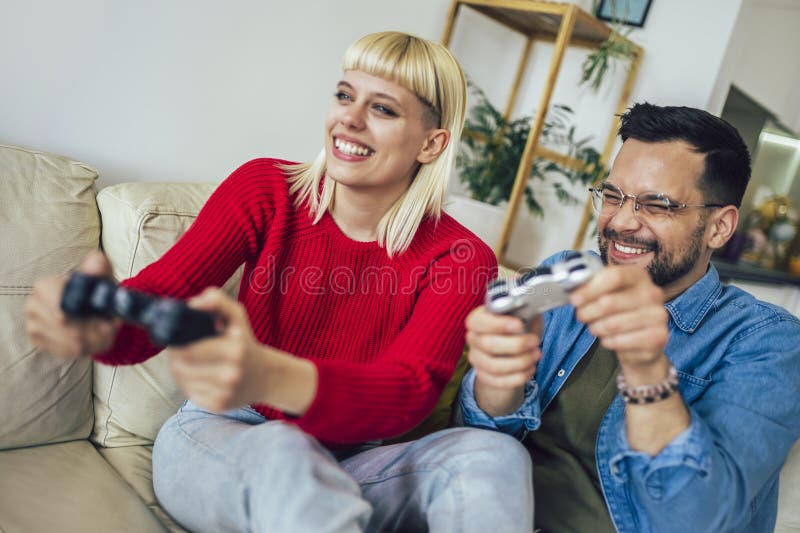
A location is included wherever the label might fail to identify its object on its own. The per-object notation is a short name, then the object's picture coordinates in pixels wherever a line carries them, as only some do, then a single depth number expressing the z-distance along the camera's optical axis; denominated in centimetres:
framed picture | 279
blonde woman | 85
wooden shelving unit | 241
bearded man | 94
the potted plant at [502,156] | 272
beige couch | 116
